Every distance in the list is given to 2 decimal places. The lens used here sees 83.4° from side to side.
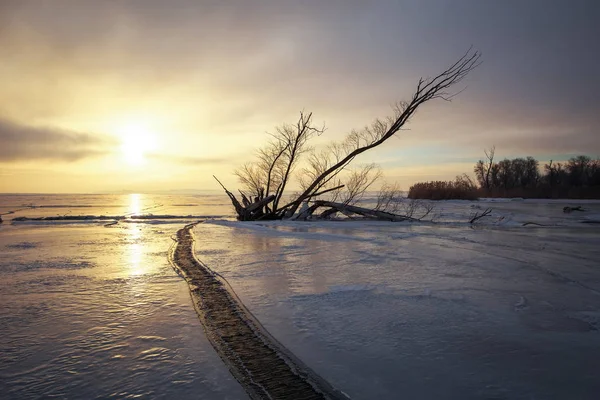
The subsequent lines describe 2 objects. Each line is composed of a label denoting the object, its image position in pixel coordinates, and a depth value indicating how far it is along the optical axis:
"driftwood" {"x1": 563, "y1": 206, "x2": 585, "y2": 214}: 21.61
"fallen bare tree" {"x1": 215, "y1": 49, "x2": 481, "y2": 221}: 14.65
